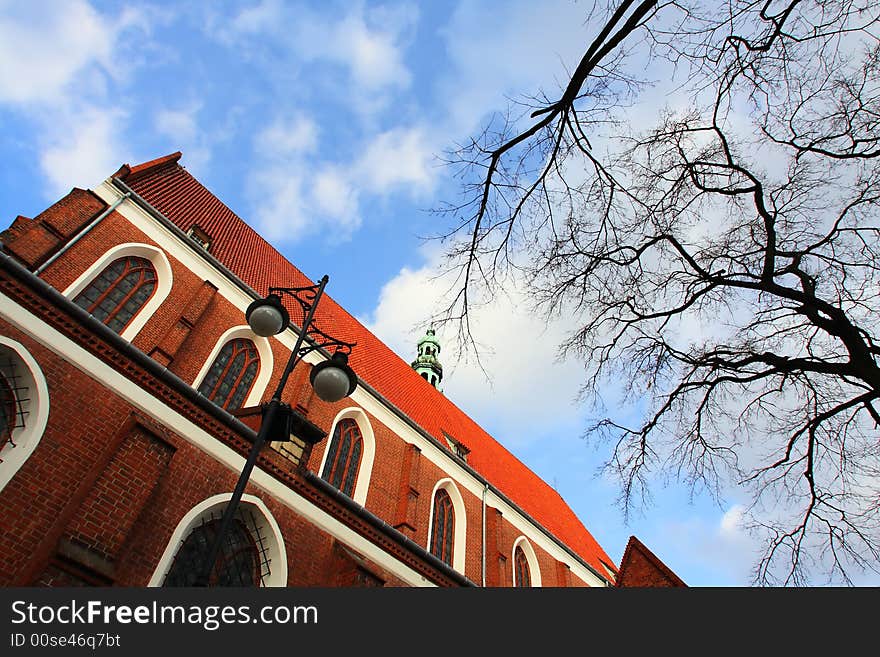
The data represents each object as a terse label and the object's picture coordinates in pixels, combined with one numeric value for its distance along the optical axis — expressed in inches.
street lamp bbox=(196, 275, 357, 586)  203.8
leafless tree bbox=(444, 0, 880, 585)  234.5
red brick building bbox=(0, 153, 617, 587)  278.1
